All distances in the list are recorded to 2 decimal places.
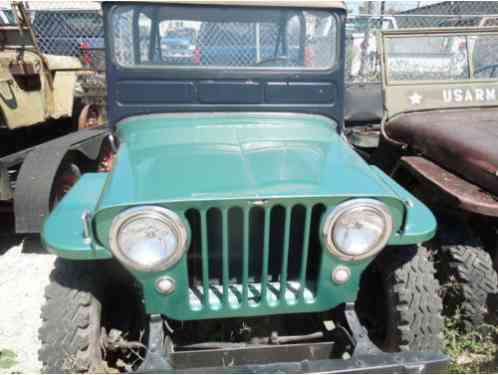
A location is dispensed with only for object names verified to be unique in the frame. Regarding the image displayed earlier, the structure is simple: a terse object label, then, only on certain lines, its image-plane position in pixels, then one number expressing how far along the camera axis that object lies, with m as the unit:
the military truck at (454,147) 2.42
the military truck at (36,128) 3.02
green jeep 1.62
